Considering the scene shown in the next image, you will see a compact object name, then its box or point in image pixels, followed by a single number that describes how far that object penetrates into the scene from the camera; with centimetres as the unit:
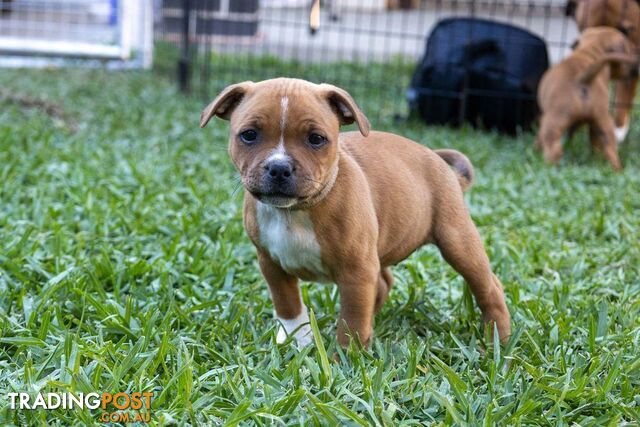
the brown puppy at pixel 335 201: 273
